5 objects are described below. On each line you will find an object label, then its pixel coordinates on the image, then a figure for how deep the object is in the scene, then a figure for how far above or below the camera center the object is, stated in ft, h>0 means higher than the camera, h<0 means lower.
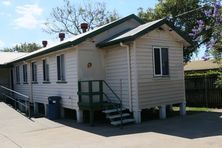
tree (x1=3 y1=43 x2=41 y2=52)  189.63 +21.04
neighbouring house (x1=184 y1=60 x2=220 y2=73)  86.20 +1.48
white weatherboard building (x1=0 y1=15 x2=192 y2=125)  34.79 +0.74
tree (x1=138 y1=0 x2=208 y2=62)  66.13 +15.68
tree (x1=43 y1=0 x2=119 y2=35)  103.41 +22.78
